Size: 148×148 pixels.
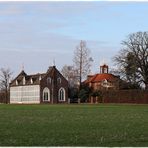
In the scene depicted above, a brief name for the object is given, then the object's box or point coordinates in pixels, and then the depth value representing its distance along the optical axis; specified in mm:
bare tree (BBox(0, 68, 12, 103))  137100
